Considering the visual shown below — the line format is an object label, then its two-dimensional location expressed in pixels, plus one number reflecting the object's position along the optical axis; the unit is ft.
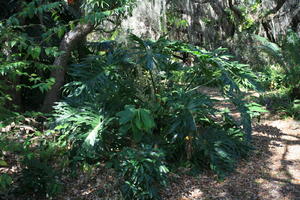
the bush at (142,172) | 10.21
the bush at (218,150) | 12.25
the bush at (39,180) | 10.64
